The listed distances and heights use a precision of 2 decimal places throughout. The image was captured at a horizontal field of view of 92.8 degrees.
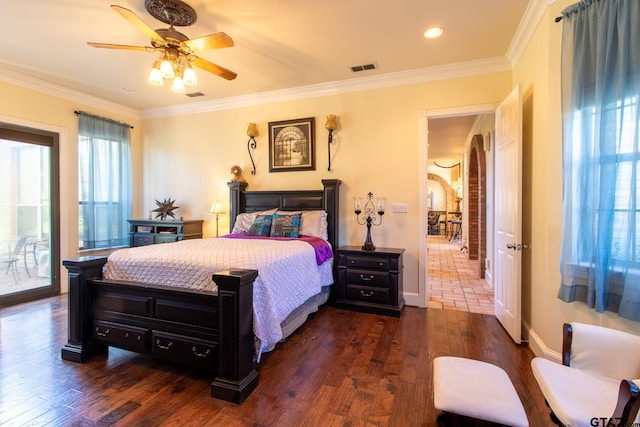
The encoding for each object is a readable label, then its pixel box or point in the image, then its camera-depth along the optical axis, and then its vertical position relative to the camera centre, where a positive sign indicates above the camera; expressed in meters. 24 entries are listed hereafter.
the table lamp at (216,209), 4.66 +0.00
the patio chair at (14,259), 3.91 -0.65
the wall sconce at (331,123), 4.05 +1.15
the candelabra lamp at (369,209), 3.83 +0.00
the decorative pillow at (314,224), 3.82 -0.19
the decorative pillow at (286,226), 3.76 -0.21
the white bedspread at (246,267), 2.15 -0.46
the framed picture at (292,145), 4.27 +0.92
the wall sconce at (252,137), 4.51 +1.09
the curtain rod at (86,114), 4.45 +1.43
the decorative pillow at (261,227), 3.87 -0.23
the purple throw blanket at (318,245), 3.30 -0.40
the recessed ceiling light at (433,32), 2.86 +1.69
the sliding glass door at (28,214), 3.88 -0.07
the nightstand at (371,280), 3.47 -0.83
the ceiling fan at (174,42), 2.36 +1.31
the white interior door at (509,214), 2.72 -0.04
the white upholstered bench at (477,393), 1.34 -0.88
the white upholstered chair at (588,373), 1.25 -0.78
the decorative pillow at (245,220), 4.11 -0.15
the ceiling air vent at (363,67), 3.61 +1.70
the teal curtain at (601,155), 1.71 +0.33
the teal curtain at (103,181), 4.58 +0.44
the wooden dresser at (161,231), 4.55 -0.34
